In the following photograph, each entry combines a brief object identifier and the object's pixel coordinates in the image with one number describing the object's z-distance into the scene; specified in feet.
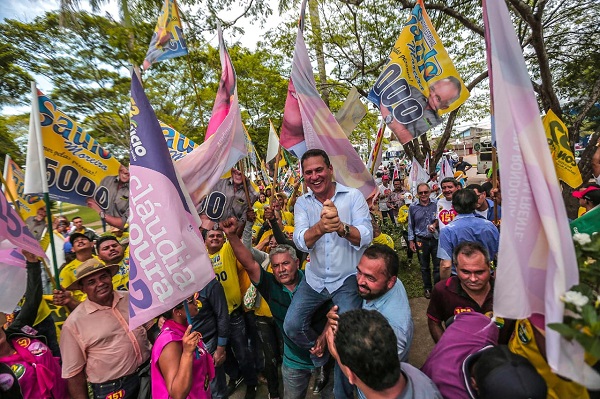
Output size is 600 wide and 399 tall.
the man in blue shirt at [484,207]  15.76
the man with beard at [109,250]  11.04
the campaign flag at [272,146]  24.70
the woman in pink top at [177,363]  6.18
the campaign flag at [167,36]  11.28
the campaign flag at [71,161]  9.12
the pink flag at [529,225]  3.91
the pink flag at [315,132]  10.52
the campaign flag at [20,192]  13.23
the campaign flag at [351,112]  12.79
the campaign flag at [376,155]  14.28
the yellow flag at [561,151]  11.97
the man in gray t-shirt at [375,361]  4.65
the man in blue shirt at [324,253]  7.99
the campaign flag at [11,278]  7.55
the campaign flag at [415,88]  11.55
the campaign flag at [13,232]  7.43
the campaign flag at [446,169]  26.04
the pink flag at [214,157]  8.77
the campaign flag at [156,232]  6.24
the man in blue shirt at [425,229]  18.07
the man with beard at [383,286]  6.72
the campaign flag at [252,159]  22.05
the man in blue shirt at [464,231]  11.73
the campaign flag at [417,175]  23.67
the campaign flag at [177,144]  12.00
